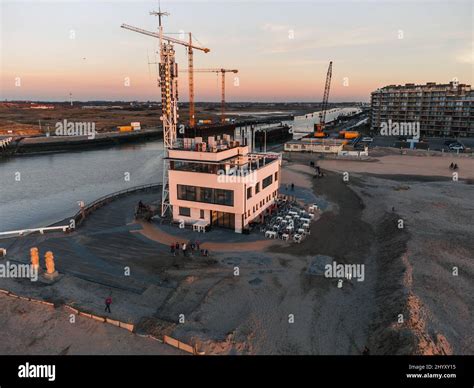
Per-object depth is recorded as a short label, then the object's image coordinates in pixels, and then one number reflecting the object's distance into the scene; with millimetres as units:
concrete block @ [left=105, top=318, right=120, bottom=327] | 20391
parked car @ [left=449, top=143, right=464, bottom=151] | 87812
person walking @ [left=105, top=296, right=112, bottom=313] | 21922
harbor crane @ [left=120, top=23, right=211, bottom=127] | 92175
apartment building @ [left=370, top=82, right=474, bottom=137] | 115562
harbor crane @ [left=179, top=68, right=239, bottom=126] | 167750
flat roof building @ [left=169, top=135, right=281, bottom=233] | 34406
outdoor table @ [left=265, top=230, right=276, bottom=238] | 33656
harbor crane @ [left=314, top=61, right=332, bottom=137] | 116288
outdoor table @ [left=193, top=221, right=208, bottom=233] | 34875
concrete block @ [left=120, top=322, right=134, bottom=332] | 20016
